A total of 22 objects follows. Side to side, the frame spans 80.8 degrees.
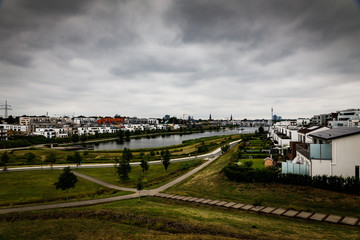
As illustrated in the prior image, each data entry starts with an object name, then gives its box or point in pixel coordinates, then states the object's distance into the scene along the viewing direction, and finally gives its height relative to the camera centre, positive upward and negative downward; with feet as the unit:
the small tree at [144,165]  120.49 -23.92
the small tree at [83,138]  361.10 -25.16
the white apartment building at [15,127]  394.40 -7.45
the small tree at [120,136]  366.80 -24.14
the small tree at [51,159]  158.77 -27.26
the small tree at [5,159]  148.93 -24.99
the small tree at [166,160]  126.72 -22.21
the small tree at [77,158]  145.38 -24.01
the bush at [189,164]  135.55 -27.85
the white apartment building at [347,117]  263.57 +7.15
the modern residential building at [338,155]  68.13 -10.88
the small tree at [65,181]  80.94 -22.15
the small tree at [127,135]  422.45 -23.85
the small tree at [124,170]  107.24 -23.98
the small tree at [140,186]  76.95 -22.93
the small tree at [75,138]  350.89 -24.47
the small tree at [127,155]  147.51 -23.23
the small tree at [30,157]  162.30 -26.34
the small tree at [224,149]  184.88 -22.88
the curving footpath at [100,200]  68.70 -28.19
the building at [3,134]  315.66 -16.56
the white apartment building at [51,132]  384.78 -17.07
